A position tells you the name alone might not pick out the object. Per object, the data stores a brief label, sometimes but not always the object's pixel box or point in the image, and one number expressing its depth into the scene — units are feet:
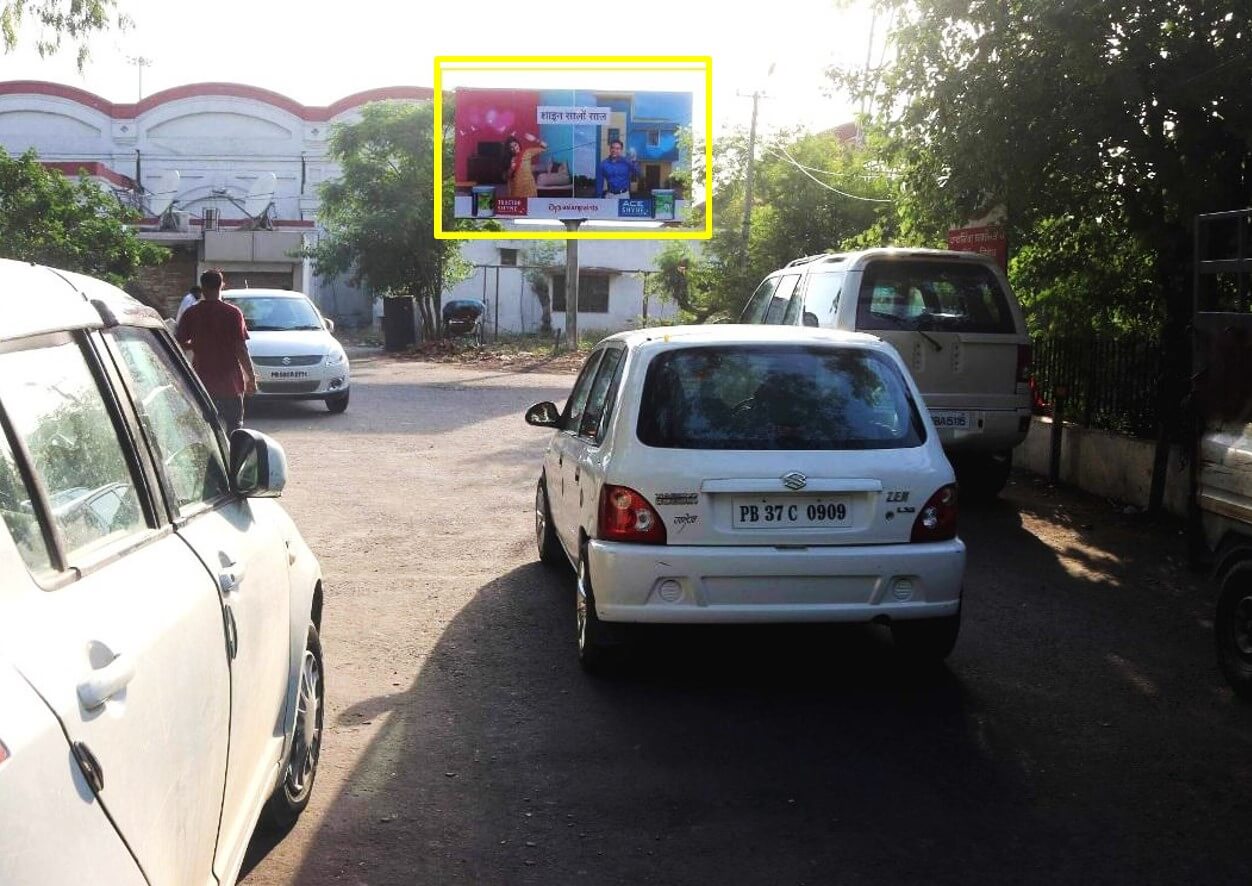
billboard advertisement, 104.17
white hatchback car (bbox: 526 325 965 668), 20.34
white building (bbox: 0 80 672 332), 156.66
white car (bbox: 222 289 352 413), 62.49
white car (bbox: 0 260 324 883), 7.31
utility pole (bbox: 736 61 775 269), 105.91
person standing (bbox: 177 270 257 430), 41.47
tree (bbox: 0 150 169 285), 78.79
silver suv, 38.40
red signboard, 47.55
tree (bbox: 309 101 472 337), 125.80
